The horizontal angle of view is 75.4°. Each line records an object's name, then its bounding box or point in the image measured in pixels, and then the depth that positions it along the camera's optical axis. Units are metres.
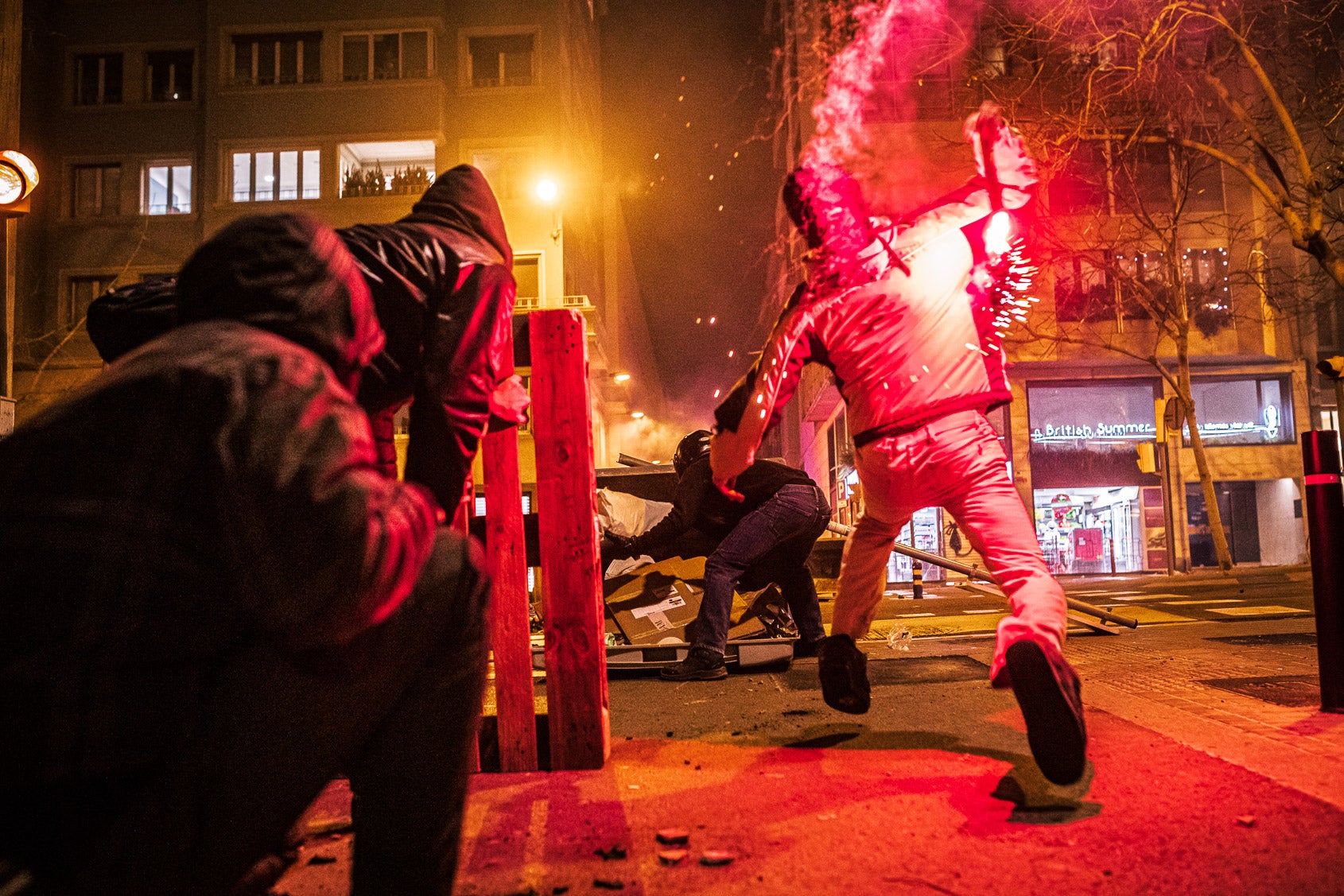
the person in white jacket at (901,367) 2.87
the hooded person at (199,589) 0.98
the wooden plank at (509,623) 3.15
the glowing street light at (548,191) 21.62
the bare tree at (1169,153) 10.44
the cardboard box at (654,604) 5.96
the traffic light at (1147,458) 24.86
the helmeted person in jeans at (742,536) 5.06
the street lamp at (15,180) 6.50
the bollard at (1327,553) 3.48
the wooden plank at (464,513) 2.09
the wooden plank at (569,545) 3.16
